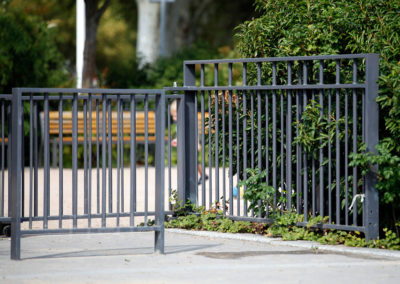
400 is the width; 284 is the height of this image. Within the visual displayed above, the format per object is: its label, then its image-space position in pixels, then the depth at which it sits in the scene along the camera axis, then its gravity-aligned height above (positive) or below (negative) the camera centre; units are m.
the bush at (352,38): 15.70 +1.07
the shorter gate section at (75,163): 14.30 -0.12
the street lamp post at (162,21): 66.25 +4.91
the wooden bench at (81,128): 36.81 +0.45
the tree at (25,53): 39.09 +2.15
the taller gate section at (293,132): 16.06 +0.16
